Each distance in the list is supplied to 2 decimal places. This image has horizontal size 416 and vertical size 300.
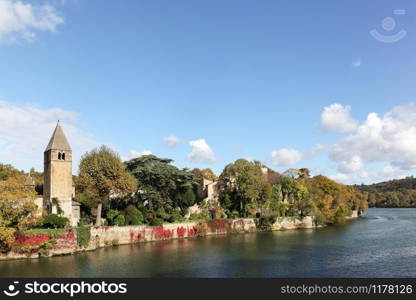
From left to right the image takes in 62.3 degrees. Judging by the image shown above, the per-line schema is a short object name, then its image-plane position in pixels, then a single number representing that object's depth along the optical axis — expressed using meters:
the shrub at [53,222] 38.31
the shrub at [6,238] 31.88
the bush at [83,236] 38.32
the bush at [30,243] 33.66
